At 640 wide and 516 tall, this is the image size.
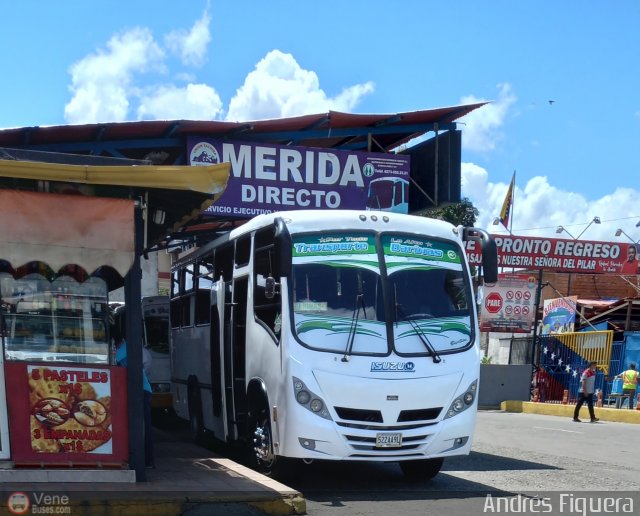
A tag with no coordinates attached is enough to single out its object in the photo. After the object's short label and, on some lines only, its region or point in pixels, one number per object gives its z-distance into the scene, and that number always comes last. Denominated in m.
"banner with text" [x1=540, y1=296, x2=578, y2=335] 36.16
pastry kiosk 8.54
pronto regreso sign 35.03
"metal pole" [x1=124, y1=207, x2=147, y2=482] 8.87
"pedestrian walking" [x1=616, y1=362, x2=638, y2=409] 27.03
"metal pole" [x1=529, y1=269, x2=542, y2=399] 34.16
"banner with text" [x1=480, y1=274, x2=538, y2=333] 36.22
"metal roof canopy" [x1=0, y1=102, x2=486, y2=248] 16.64
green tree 52.34
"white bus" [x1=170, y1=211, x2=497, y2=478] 9.55
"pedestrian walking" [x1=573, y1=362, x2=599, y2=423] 24.94
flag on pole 41.20
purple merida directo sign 17.70
